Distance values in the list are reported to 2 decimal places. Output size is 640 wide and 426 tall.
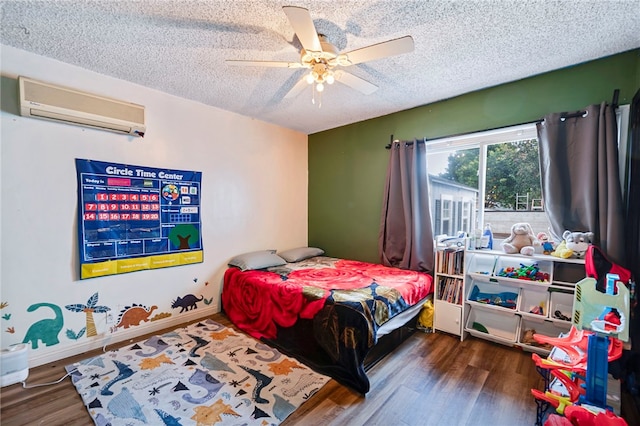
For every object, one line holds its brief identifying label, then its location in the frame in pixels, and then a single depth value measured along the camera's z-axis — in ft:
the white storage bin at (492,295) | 8.00
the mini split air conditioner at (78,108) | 6.46
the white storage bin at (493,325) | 7.91
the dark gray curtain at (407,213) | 9.72
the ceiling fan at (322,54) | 4.48
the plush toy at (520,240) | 7.76
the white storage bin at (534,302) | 7.39
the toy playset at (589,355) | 4.24
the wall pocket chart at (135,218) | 7.52
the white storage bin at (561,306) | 7.09
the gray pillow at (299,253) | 11.69
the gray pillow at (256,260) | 10.11
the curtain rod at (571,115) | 6.62
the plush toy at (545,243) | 7.38
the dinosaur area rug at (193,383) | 5.23
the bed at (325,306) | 6.24
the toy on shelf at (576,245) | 6.66
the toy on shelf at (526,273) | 7.46
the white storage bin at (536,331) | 7.30
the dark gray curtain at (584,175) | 6.43
